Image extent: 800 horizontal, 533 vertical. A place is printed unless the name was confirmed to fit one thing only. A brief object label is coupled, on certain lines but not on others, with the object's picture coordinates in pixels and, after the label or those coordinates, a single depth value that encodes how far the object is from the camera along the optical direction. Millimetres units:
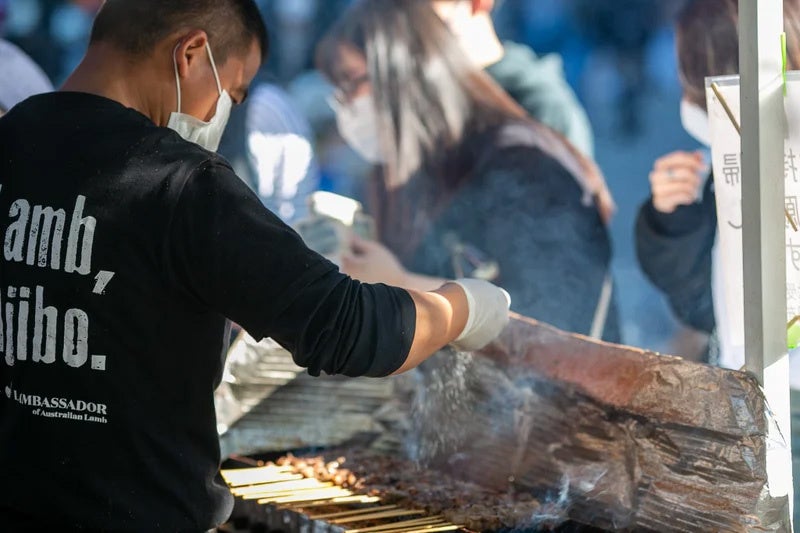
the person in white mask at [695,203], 7715
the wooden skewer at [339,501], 5500
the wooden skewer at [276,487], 5906
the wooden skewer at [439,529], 5016
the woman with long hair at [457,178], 8633
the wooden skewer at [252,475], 6195
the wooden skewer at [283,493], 5736
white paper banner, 4539
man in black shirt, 3656
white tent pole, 4203
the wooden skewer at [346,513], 5229
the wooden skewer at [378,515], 5168
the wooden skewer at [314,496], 5637
